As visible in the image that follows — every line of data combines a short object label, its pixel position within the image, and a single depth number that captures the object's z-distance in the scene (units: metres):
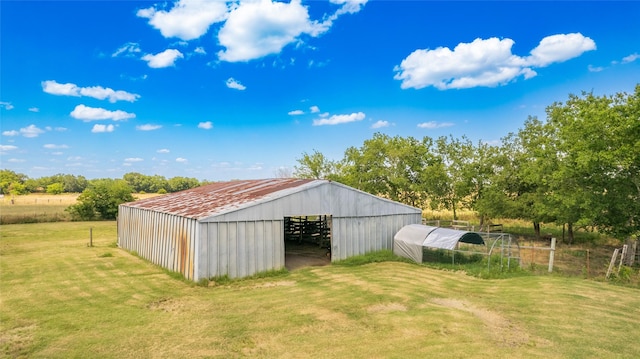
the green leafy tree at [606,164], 18.69
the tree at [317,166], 45.29
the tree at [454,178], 34.38
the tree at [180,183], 122.12
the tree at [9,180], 91.68
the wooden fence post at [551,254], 15.98
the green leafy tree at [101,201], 41.41
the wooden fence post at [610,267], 15.11
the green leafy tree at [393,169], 37.94
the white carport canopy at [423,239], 16.98
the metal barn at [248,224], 14.38
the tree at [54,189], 98.24
